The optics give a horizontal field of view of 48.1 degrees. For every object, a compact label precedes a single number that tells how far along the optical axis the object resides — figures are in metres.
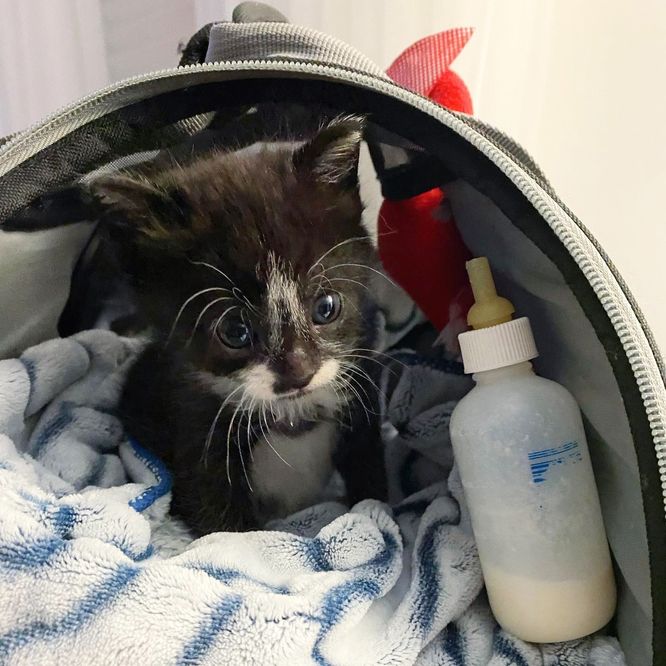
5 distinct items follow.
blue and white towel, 0.18
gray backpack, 0.18
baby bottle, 0.20
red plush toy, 0.26
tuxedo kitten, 0.22
